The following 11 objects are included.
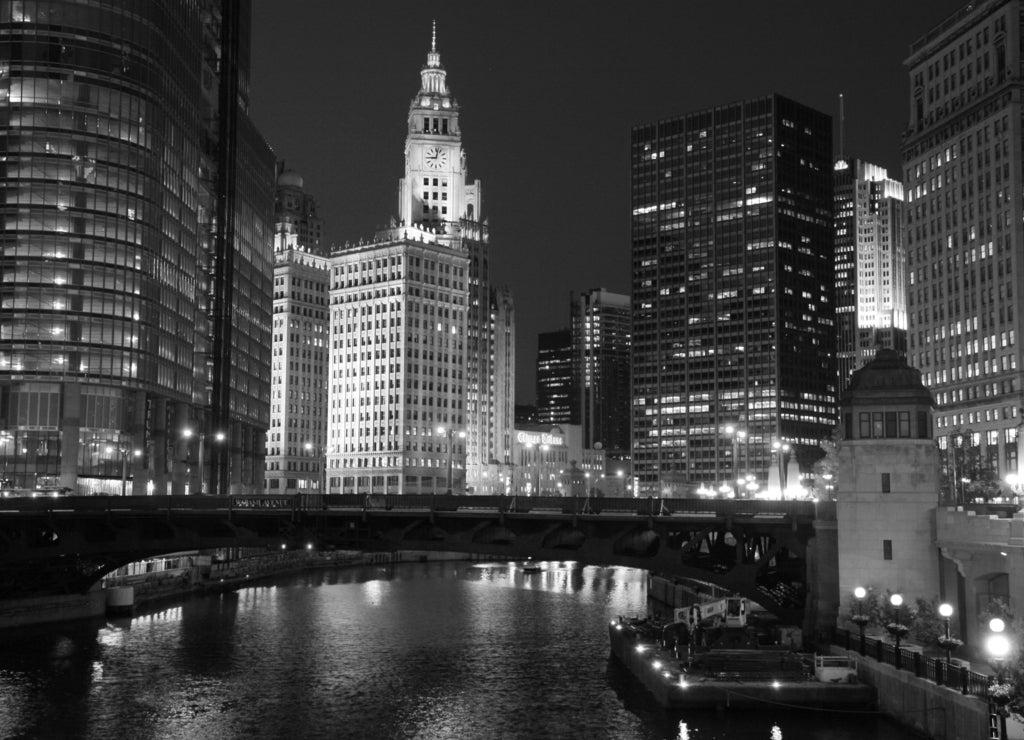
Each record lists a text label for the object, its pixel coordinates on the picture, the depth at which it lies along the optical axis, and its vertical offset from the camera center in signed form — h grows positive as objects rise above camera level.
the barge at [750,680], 60.03 -11.16
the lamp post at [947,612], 50.50 -6.08
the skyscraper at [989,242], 183.75 +37.21
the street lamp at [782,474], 105.79 -0.30
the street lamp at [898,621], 57.16 -7.74
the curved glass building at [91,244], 138.38 +27.74
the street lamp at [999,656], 39.54 -6.48
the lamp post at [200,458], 176.75 +2.11
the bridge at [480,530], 73.19 -4.17
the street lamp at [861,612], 62.41 -7.75
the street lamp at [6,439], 139.00 +3.94
